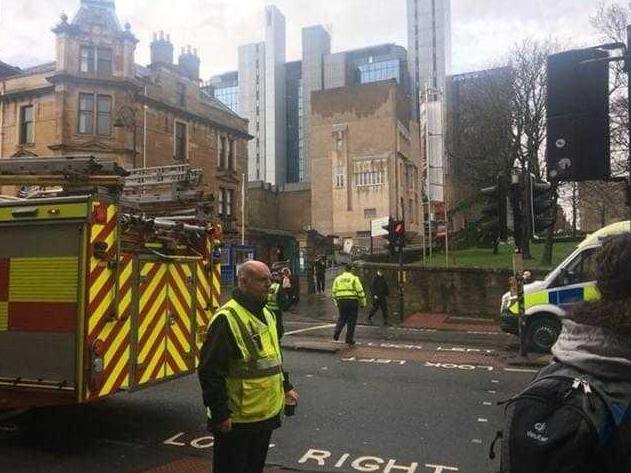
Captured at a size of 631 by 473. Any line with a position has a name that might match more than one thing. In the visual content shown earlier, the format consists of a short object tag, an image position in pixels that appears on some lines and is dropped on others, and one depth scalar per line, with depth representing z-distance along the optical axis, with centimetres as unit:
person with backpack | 170
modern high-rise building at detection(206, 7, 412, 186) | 10488
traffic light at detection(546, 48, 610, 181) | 532
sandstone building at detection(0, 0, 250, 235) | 3347
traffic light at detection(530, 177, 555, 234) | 966
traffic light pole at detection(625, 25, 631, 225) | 522
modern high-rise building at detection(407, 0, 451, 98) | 10219
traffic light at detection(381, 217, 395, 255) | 2206
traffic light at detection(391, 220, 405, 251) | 2192
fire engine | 586
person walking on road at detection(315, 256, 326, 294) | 3167
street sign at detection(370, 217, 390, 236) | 3760
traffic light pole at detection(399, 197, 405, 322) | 2198
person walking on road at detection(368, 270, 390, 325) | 2070
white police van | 1373
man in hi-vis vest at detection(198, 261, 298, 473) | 391
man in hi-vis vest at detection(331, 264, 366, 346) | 1390
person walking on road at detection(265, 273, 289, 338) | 1192
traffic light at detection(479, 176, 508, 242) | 1123
